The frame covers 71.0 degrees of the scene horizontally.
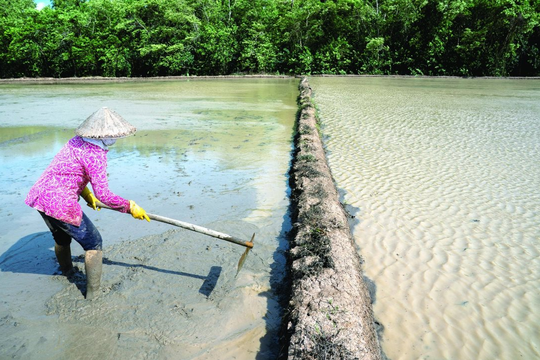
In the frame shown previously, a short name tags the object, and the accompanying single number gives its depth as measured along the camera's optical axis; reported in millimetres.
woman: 3053
